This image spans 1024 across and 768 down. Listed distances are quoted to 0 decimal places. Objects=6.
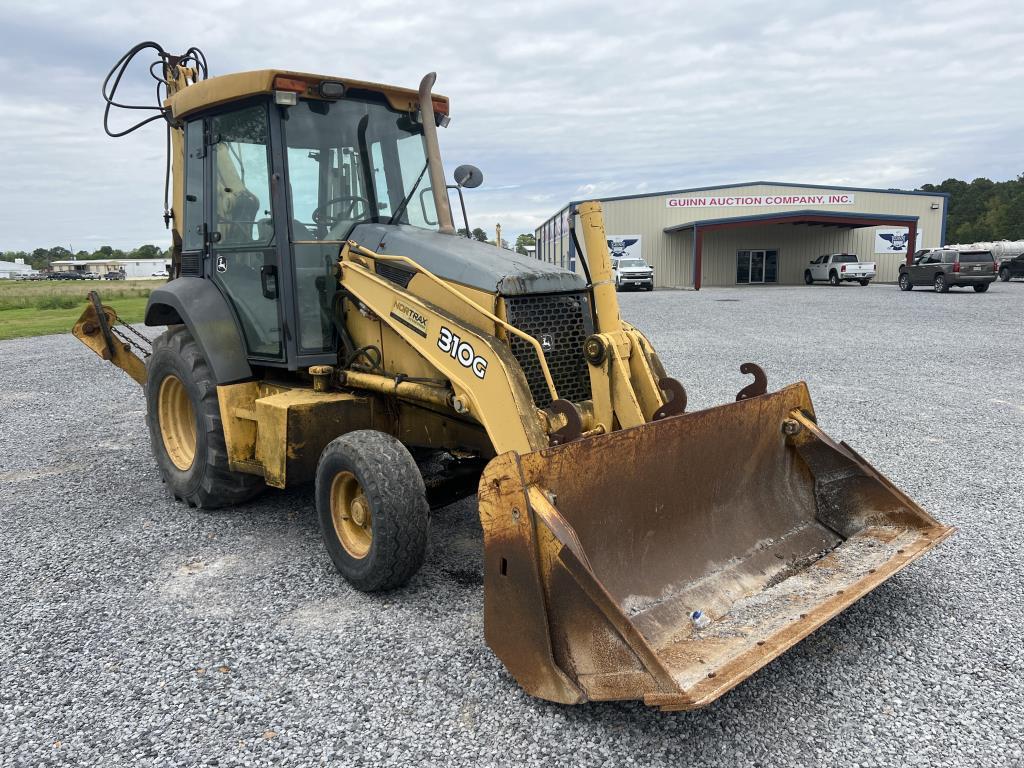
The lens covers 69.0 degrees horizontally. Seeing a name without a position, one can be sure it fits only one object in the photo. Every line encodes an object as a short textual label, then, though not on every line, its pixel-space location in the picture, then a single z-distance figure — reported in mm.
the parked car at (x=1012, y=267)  33875
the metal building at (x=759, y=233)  38562
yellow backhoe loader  2900
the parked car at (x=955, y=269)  24812
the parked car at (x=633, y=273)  32062
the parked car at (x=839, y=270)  33344
